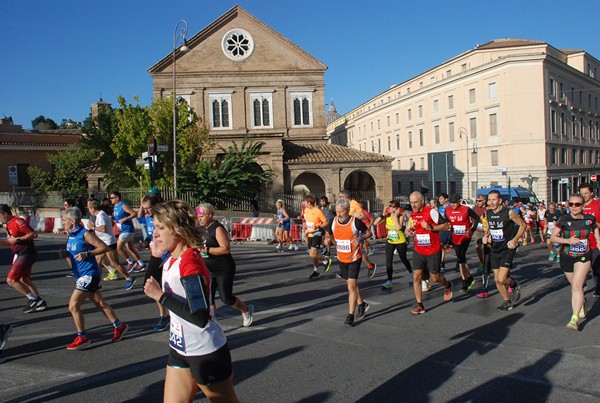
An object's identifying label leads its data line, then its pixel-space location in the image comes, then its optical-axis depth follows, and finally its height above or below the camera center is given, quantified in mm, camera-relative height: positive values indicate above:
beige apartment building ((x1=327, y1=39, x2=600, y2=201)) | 49062 +6832
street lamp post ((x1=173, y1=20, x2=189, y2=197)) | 24156 +2911
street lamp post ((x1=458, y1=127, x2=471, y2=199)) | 54344 +4983
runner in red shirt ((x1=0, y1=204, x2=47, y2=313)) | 8953 -953
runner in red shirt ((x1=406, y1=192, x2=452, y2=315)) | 8719 -810
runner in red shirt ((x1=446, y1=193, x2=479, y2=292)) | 10852 -830
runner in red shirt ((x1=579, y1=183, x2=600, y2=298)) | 9672 -527
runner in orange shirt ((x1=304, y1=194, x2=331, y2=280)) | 12250 -915
